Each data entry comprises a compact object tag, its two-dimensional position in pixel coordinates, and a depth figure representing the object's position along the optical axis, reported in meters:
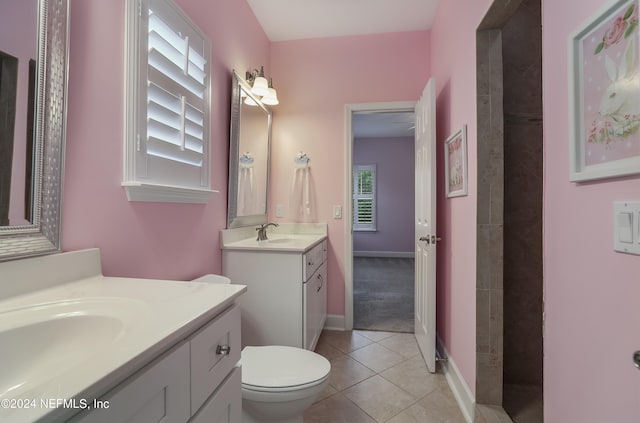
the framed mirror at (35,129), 0.78
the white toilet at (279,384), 1.16
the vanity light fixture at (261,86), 2.27
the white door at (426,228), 1.95
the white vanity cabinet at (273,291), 1.87
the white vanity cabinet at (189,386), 0.49
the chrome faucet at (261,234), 2.28
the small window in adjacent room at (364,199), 6.61
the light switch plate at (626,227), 0.61
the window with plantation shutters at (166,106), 1.20
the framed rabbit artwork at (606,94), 0.62
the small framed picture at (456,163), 1.69
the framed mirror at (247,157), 2.09
